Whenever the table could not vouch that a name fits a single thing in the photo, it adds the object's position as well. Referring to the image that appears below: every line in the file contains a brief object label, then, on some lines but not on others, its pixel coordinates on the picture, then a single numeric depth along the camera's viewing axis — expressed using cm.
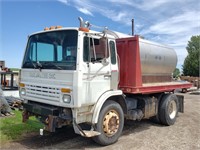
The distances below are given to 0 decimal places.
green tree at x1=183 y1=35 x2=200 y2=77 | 3009
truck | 356
